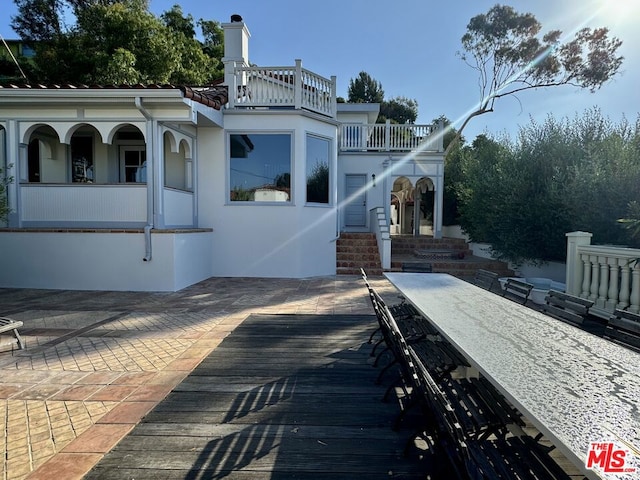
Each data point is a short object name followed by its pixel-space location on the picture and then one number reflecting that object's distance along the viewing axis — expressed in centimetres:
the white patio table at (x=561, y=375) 125
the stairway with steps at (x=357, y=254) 1026
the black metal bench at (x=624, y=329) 266
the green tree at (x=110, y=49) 1545
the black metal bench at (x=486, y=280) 509
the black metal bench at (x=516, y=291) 448
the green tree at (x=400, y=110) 3559
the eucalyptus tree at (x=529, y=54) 1784
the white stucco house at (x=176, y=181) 768
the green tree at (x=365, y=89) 3763
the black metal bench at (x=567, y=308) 337
